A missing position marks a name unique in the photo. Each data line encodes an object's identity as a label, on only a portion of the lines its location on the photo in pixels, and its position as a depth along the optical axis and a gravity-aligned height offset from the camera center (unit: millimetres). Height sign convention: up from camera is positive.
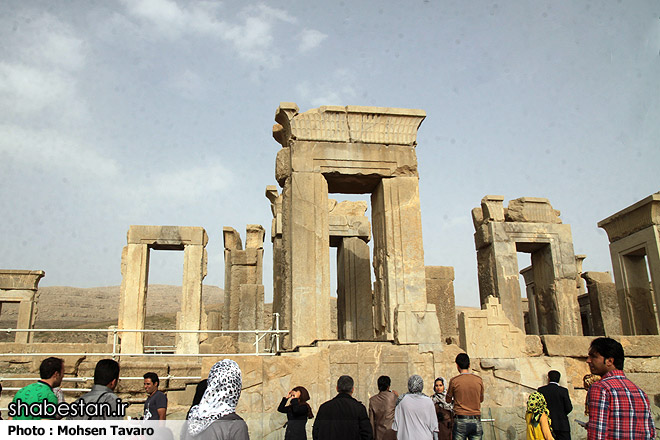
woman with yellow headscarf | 5059 -606
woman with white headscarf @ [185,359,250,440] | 2988 -272
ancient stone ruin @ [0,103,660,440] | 7750 +752
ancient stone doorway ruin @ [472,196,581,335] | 15672 +2684
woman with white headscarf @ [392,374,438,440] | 5090 -560
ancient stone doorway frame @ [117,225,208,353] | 14211 +2171
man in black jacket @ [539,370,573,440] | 5539 -550
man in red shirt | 3217 -315
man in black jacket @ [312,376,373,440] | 4445 -509
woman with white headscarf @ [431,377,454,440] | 6168 -683
